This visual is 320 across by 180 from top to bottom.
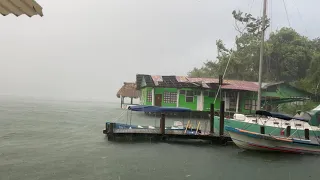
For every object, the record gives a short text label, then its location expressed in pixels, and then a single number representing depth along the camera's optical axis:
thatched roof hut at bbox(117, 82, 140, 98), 50.16
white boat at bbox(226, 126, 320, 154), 16.03
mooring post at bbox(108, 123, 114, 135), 18.69
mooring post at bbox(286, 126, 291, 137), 18.84
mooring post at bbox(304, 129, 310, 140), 18.01
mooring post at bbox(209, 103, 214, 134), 19.14
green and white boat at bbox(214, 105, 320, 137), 18.07
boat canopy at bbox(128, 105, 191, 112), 20.77
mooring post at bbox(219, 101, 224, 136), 18.23
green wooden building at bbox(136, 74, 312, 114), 33.69
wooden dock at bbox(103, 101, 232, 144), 18.33
